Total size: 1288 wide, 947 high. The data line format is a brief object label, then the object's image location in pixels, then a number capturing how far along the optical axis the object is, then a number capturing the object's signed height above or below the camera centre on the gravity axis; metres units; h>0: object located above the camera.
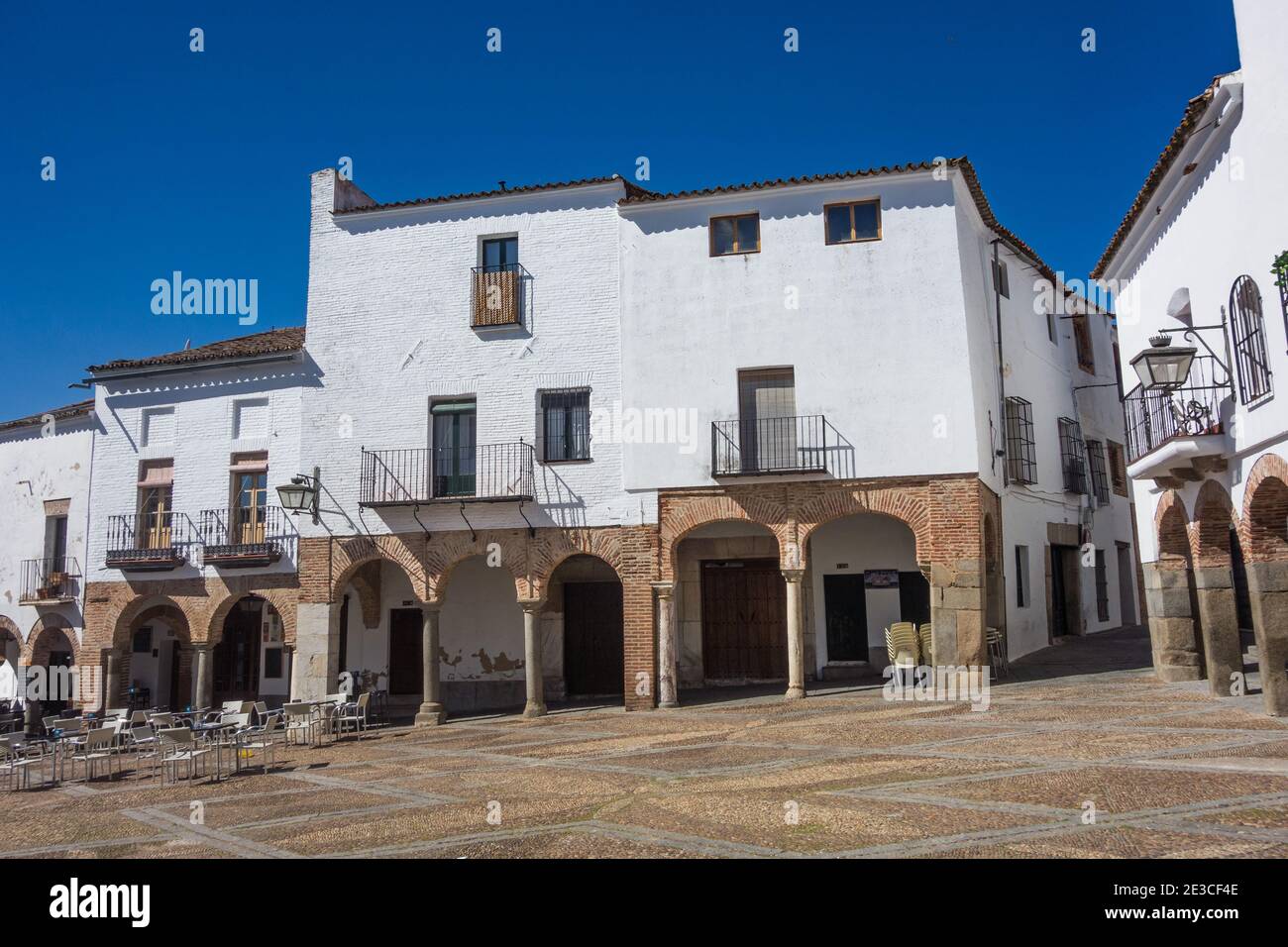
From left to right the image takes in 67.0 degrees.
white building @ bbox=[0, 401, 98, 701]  20.69 +1.55
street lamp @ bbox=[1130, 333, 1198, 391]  11.00 +2.43
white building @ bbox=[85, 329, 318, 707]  19.03 +2.13
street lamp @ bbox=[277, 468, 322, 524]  17.34 +1.88
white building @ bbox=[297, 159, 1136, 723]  16.06 +2.73
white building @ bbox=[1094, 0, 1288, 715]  9.78 +2.42
